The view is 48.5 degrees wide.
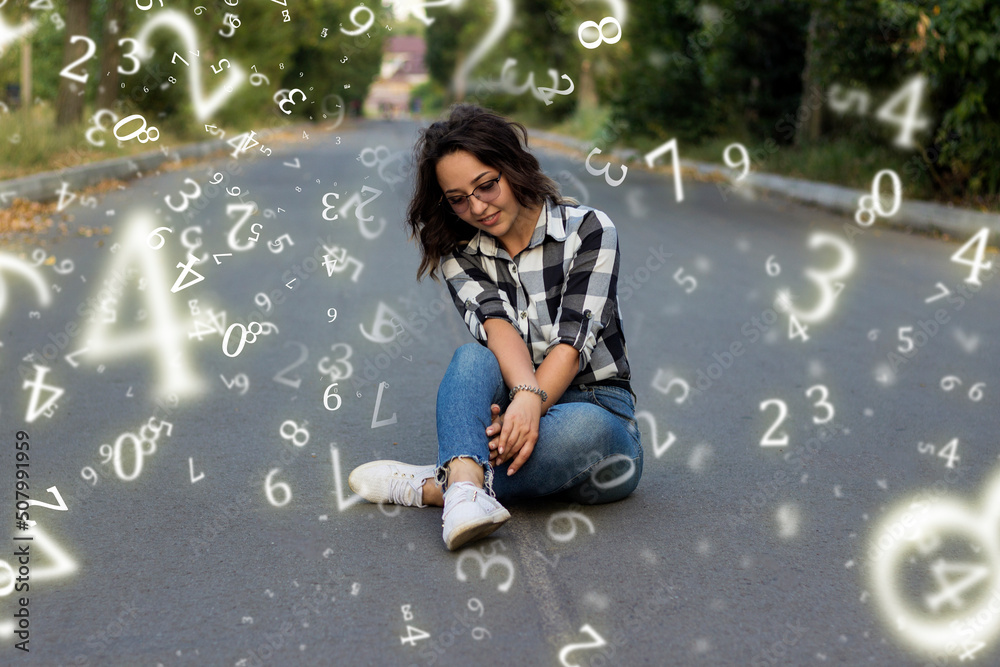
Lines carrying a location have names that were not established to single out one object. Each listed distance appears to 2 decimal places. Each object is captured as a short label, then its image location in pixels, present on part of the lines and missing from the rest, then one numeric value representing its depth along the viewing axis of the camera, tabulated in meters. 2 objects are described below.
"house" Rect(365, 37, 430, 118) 54.67
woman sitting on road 3.33
